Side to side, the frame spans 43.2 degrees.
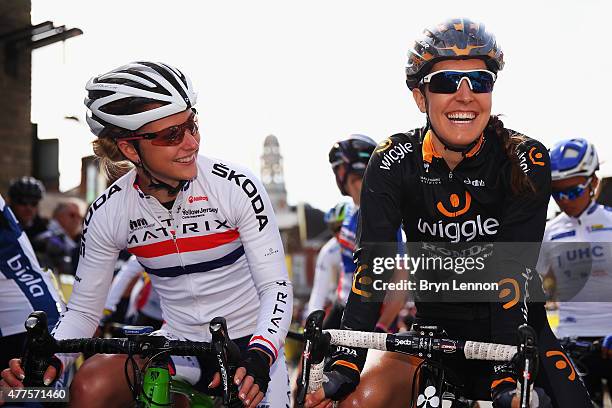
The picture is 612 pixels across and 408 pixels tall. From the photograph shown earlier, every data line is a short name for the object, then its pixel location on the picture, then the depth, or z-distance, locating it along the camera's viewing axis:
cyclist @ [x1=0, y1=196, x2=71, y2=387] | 4.75
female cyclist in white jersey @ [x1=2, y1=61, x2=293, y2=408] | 4.00
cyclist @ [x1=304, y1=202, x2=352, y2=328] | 9.02
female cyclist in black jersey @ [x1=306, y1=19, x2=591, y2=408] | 3.44
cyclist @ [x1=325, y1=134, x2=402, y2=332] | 7.58
